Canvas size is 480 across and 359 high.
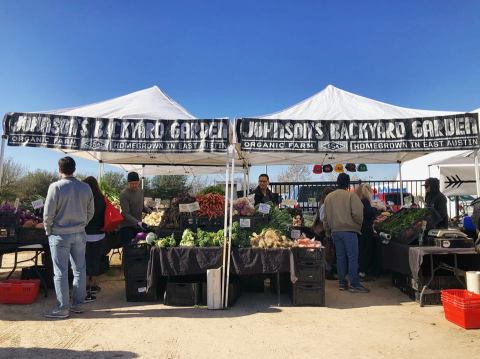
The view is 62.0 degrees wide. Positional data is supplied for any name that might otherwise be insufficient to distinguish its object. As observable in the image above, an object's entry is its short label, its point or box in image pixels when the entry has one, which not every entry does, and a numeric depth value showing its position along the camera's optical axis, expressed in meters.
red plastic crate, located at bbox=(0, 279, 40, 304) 5.75
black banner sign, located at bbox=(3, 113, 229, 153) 6.02
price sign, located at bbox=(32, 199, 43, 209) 6.74
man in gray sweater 5.04
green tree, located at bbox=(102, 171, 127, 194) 25.62
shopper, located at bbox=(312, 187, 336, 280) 7.88
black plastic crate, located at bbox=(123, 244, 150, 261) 6.05
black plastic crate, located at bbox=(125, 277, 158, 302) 6.04
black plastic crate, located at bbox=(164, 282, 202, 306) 5.80
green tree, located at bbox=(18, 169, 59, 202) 23.20
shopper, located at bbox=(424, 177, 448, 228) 6.77
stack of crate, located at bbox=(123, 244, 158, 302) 6.03
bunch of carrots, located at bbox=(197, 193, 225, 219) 6.49
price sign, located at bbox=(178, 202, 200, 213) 6.32
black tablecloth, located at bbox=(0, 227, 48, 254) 6.35
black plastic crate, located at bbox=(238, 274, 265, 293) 6.72
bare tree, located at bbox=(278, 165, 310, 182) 29.84
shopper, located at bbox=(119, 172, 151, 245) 7.28
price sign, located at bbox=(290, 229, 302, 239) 6.48
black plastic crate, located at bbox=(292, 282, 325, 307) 5.79
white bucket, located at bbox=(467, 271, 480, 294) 5.29
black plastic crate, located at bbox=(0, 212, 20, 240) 6.45
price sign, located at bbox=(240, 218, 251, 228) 6.23
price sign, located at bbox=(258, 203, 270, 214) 6.36
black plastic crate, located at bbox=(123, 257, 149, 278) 6.02
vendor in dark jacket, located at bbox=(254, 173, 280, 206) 8.09
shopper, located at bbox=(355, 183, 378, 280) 7.83
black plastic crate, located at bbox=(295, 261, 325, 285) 5.77
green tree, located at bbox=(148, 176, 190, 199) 24.81
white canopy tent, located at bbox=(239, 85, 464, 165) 7.07
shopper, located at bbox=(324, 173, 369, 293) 6.64
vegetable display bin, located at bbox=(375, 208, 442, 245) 6.40
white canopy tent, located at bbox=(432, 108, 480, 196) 10.91
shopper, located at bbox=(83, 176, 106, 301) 6.07
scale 5.85
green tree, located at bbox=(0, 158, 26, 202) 20.39
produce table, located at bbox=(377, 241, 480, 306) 5.73
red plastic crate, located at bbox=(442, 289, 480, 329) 4.64
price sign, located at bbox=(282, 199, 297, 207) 7.81
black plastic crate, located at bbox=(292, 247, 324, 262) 5.78
